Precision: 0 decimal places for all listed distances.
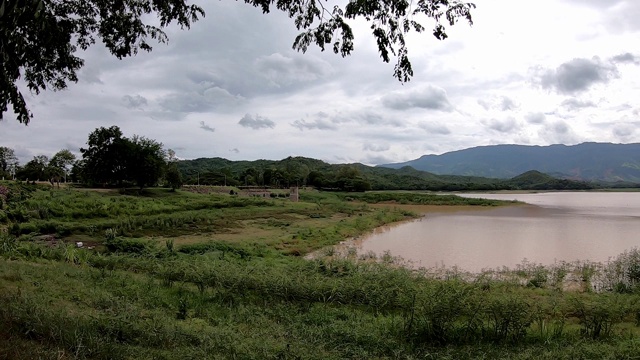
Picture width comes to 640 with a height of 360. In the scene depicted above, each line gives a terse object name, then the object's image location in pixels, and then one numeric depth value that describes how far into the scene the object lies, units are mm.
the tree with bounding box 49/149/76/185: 57219
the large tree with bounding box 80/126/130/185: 38938
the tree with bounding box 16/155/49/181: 49131
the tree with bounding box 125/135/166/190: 38812
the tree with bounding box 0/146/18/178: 51938
